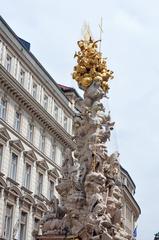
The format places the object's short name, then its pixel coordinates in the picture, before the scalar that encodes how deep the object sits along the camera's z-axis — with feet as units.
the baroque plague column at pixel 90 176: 45.93
